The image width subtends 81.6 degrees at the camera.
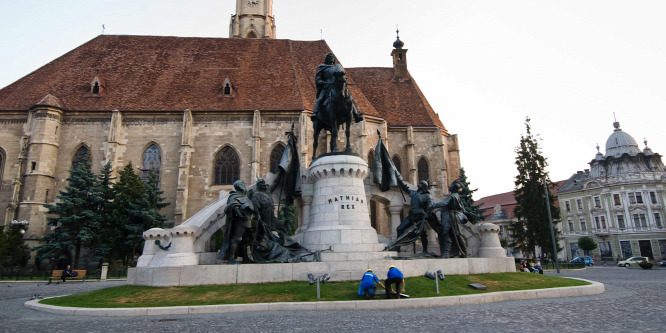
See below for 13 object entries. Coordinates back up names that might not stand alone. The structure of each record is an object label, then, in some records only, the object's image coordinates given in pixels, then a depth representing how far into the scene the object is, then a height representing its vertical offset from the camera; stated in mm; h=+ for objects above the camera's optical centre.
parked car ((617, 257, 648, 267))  31906 -1048
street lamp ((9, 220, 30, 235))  21922 +1946
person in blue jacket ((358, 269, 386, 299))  7629 -640
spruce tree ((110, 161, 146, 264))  22875 +2581
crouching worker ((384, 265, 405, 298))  7551 -551
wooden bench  17947 -822
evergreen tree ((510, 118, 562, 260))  27803 +3485
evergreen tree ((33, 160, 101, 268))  22359 +2195
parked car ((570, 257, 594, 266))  36281 -960
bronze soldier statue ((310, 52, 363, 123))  11367 +4960
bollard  18812 -795
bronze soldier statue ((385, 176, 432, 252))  10727 +886
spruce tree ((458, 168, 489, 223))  25553 +3527
